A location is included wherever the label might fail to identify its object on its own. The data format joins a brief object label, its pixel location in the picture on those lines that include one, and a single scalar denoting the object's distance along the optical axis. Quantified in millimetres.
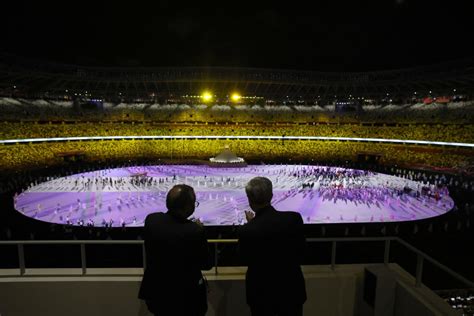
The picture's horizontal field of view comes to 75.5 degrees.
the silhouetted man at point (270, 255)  2627
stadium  19578
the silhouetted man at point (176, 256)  2590
